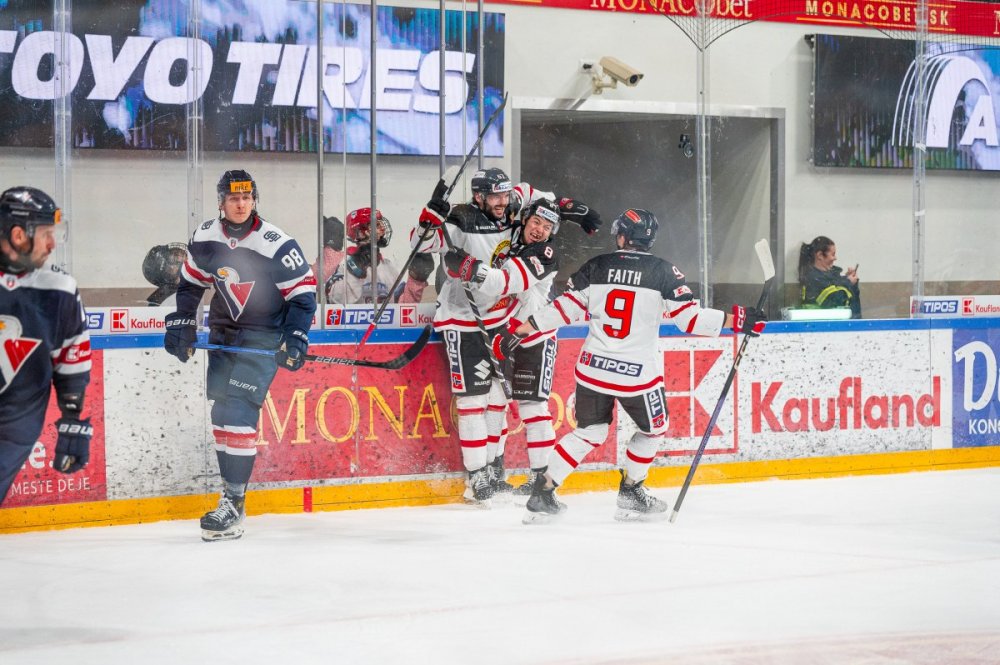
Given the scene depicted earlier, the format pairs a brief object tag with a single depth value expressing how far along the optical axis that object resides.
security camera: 14.80
